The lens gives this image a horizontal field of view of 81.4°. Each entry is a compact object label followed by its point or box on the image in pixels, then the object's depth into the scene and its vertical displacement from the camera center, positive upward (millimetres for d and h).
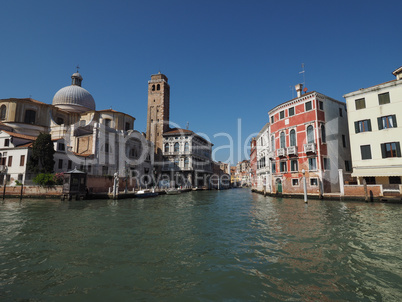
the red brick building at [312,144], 22812 +3369
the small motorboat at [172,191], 37531 -2212
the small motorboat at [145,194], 29214 -2079
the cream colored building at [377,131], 18688 +3796
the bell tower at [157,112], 53125 +15047
